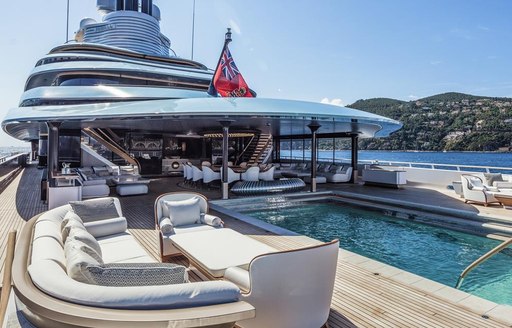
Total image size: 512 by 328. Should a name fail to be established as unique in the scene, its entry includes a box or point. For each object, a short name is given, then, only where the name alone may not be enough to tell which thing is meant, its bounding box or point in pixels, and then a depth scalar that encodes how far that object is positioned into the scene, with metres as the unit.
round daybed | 10.16
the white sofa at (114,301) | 1.55
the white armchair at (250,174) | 11.25
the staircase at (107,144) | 16.64
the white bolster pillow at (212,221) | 5.00
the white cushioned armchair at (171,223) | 4.45
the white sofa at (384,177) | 12.09
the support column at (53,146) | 8.84
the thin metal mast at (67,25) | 33.17
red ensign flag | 10.73
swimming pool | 4.73
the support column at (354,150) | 14.66
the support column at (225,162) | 9.34
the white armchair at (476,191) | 8.66
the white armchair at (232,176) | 11.07
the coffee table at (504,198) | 8.20
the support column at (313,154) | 10.89
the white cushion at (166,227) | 4.47
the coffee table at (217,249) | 3.17
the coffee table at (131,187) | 10.35
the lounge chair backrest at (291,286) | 2.47
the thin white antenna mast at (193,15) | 37.47
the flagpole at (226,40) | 10.62
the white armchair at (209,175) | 11.56
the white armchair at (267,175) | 11.71
